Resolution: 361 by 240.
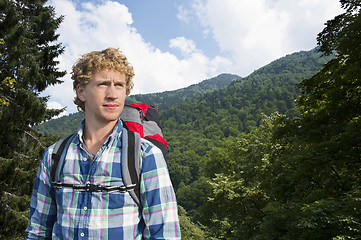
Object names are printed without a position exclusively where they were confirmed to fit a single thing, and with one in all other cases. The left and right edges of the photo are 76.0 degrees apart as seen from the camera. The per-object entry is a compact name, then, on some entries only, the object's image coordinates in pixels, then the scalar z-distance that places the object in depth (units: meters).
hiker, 1.35
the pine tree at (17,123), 7.90
